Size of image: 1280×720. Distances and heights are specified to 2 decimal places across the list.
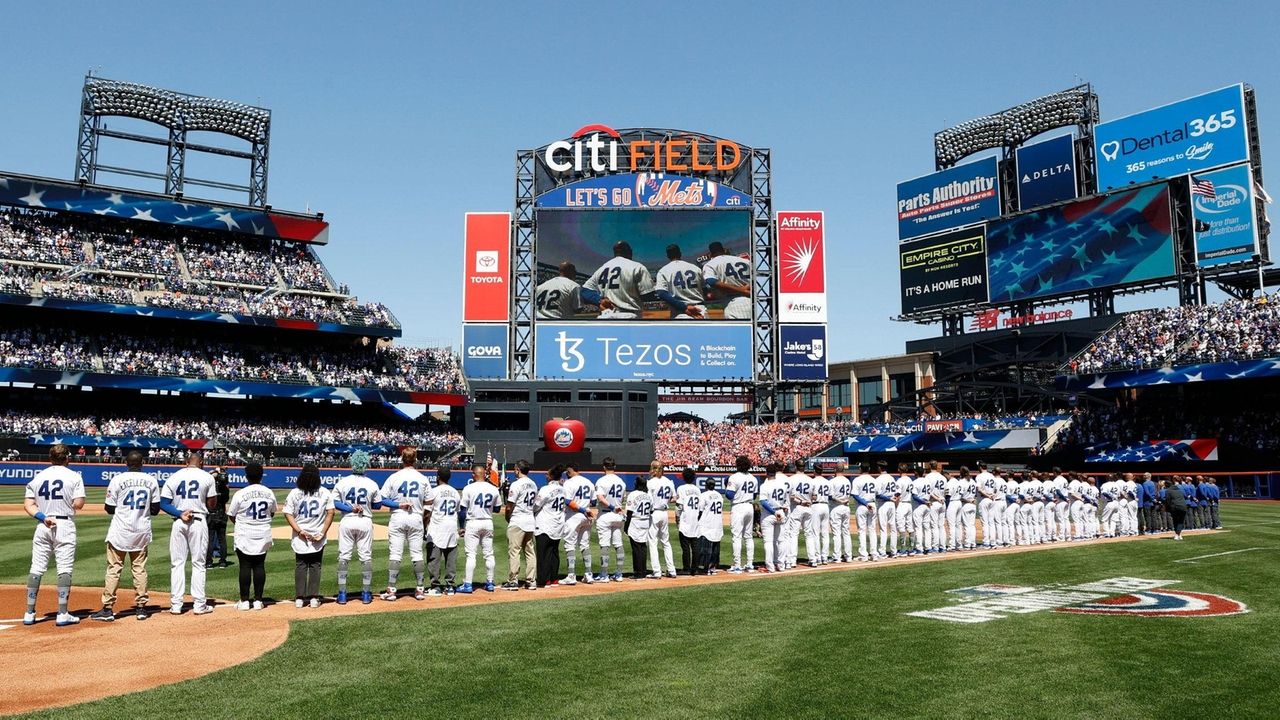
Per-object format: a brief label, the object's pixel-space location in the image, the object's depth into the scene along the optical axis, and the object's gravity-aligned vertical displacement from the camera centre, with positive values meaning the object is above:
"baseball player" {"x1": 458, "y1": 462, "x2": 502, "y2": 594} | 13.08 -1.08
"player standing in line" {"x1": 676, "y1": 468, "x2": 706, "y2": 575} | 15.30 -1.25
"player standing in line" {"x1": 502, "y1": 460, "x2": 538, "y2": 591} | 13.59 -1.22
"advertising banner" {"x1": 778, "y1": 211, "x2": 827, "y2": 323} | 63.25 +11.38
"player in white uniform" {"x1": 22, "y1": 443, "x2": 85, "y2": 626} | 10.55 -0.88
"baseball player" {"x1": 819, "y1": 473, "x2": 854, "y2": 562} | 17.23 -1.39
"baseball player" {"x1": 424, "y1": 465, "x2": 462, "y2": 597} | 12.80 -1.10
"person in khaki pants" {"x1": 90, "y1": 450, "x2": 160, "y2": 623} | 10.99 -0.97
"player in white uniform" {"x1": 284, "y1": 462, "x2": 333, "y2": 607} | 11.69 -1.06
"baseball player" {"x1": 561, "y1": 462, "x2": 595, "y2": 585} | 14.12 -1.15
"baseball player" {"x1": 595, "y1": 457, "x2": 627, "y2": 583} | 14.60 -1.15
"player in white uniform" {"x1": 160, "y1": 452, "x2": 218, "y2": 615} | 11.16 -1.01
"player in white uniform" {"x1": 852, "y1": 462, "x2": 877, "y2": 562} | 17.81 -1.28
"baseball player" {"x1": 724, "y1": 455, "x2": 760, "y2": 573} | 15.77 -1.07
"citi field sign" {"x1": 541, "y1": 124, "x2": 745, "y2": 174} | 65.12 +19.64
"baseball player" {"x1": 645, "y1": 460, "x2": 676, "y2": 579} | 15.01 -1.09
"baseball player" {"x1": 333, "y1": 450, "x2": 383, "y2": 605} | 11.97 -1.01
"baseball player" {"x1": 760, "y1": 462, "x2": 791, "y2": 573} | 15.88 -1.28
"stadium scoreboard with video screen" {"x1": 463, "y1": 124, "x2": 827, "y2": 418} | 61.28 +9.87
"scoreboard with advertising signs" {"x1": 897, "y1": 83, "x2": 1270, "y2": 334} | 49.03 +13.02
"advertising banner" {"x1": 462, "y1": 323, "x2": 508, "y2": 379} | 62.00 +5.82
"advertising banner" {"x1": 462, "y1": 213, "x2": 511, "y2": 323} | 62.50 +11.30
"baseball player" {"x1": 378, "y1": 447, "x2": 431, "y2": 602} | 12.22 -0.90
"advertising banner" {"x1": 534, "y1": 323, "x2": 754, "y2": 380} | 60.94 +5.69
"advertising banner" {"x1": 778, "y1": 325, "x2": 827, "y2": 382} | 62.88 +5.73
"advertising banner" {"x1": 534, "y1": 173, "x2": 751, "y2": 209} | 62.88 +16.29
